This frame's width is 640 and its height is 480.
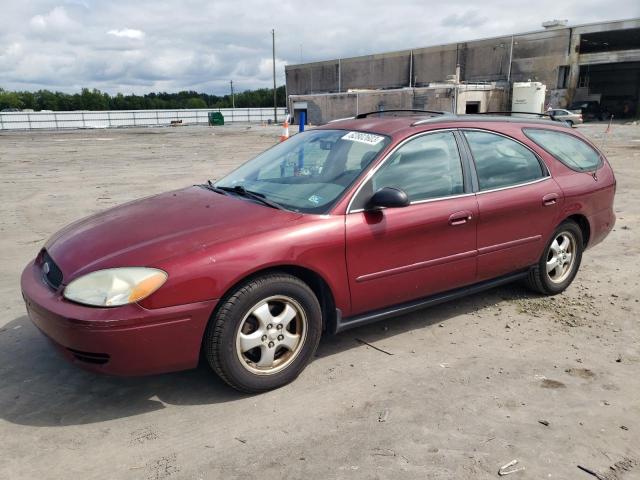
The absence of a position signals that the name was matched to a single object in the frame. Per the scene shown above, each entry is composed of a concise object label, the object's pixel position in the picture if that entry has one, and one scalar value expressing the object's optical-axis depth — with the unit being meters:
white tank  45.72
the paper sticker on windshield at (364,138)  3.78
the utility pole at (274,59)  68.43
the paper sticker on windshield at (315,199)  3.43
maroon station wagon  2.80
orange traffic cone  11.09
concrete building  47.28
